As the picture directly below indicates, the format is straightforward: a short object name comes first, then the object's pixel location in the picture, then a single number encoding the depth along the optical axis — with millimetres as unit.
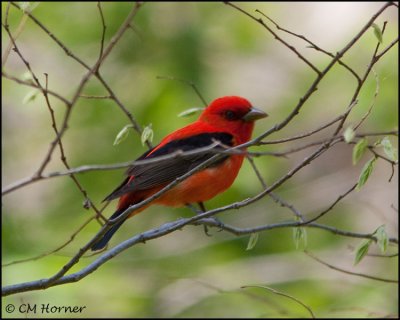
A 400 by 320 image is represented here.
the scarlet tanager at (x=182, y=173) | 10406
